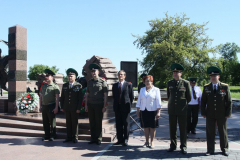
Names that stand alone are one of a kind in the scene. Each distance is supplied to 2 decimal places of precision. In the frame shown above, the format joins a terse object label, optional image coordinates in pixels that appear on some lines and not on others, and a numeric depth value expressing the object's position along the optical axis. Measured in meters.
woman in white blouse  5.67
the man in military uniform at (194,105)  7.50
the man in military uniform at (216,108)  5.21
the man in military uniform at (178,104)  5.38
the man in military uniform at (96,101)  6.23
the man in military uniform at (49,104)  6.69
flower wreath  9.21
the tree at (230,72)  60.12
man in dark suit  6.13
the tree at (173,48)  31.44
